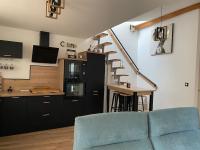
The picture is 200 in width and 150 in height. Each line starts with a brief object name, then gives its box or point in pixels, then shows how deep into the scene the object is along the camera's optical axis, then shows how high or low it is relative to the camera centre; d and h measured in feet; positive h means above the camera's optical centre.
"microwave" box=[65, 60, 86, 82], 15.24 +0.30
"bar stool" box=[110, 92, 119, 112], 16.75 -2.60
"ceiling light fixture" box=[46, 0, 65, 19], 7.67 +2.98
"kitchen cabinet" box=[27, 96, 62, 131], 13.21 -3.02
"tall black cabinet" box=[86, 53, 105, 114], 16.02 -0.74
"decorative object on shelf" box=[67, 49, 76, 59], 16.02 +1.89
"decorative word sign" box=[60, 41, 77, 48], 16.62 +2.76
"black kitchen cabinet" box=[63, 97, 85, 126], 14.83 -3.02
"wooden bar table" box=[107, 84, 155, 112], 13.62 -1.39
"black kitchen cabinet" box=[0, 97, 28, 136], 12.12 -3.03
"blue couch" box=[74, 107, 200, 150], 5.08 -1.78
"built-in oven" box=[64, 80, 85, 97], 15.08 -1.33
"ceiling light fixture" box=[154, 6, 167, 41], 11.47 +2.73
